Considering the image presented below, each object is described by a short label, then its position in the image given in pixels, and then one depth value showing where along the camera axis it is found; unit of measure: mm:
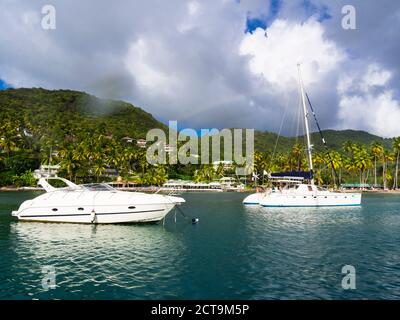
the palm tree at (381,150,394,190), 125125
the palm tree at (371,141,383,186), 123656
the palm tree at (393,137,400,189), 121775
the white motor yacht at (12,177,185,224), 31141
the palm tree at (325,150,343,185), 119500
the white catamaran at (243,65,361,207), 50000
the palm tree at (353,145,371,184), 118288
